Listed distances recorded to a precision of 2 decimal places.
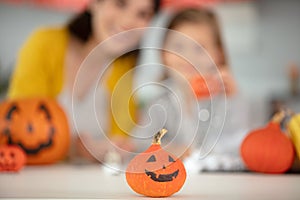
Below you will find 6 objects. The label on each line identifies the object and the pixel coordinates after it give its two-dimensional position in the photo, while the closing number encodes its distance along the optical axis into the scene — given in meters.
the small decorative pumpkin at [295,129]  1.47
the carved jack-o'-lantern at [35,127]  1.73
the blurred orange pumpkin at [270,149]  1.48
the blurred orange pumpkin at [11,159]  1.56
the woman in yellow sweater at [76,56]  2.18
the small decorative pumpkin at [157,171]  1.05
